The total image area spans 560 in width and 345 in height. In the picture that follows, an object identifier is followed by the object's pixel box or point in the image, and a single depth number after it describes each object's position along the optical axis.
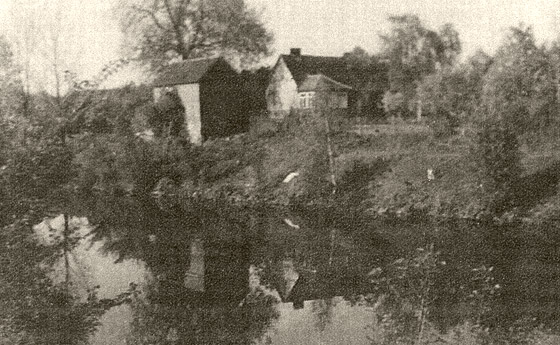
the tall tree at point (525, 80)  29.22
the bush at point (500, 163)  23.39
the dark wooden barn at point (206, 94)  43.25
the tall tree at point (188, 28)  50.84
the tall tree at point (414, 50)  42.94
